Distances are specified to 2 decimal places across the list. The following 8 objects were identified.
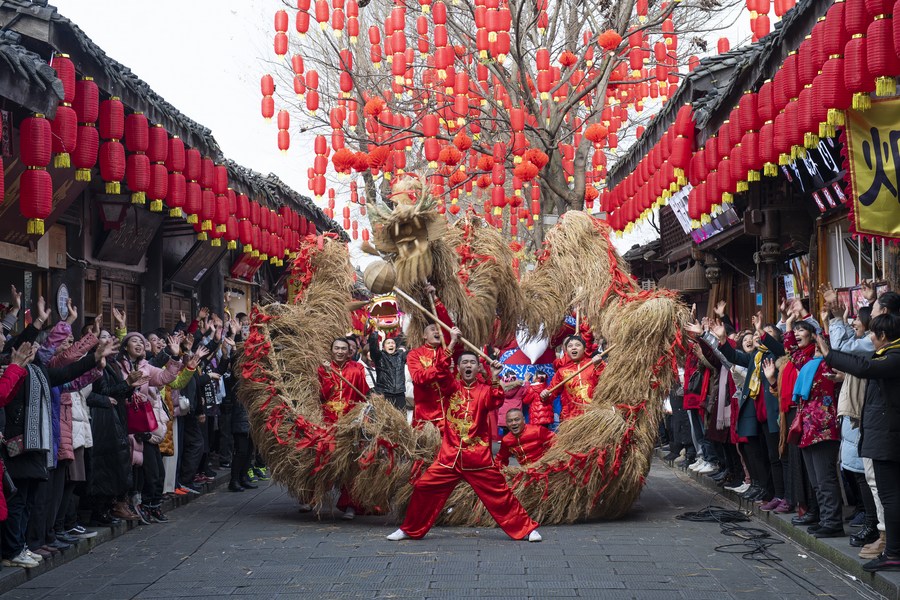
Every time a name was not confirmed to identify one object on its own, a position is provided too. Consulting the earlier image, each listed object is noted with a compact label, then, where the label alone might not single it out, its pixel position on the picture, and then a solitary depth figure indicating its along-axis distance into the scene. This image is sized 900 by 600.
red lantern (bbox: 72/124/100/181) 10.03
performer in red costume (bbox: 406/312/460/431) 10.01
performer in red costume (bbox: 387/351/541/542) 9.22
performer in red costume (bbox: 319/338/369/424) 11.17
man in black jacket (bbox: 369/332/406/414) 16.94
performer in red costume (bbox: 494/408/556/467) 10.83
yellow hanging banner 8.05
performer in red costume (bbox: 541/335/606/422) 10.94
